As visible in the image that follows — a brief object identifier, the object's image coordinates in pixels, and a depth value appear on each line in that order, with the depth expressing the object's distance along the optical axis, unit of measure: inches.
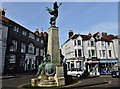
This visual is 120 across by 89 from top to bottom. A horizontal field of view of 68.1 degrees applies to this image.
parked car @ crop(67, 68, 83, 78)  558.0
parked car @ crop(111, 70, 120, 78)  499.5
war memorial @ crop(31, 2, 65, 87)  281.6
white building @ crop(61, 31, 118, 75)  807.4
